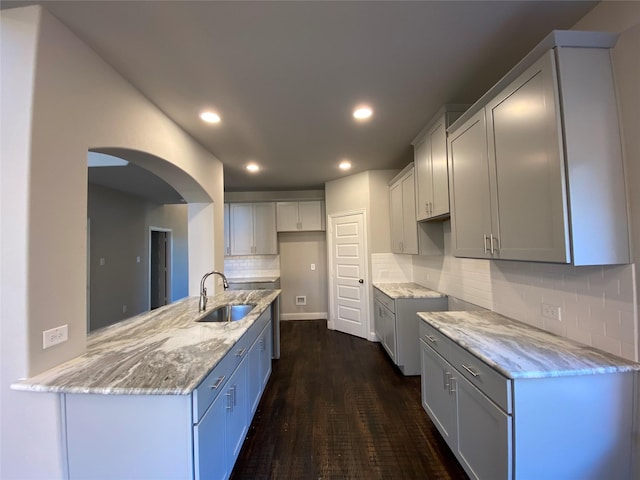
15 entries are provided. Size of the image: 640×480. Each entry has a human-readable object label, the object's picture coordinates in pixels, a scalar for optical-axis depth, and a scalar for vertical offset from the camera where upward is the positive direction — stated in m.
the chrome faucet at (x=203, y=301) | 2.54 -0.45
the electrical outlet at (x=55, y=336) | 1.30 -0.39
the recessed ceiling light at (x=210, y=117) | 2.35 +1.21
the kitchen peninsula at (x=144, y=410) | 1.19 -0.71
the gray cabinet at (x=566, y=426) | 1.21 -0.82
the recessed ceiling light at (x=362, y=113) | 2.35 +1.22
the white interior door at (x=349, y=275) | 4.37 -0.43
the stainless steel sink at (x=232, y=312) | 2.78 -0.61
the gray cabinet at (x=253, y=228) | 5.26 +0.46
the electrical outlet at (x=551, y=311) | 1.64 -0.41
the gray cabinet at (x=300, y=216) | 5.27 +0.69
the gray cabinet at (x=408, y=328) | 3.07 -0.91
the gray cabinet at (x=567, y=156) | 1.25 +0.43
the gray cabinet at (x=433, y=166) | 2.33 +0.80
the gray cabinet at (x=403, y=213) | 3.19 +0.46
